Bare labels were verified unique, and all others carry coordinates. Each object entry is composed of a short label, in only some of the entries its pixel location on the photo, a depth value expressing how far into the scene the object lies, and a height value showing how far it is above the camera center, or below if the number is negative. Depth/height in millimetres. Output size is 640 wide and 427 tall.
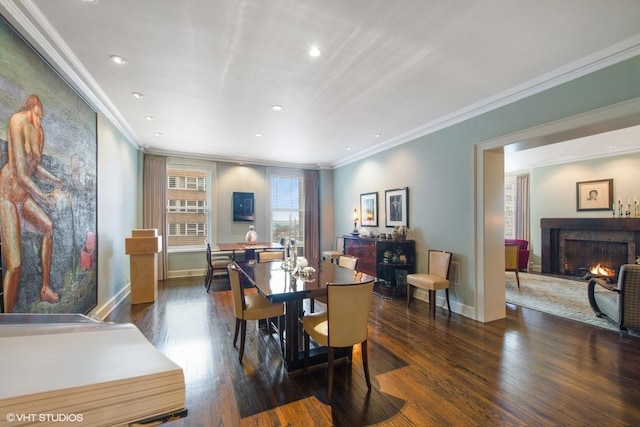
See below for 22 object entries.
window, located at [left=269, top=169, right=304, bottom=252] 7074 +310
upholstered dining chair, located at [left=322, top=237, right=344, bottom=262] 6226 -895
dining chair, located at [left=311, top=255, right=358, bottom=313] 3371 -627
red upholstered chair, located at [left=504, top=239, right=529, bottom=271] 6043 -978
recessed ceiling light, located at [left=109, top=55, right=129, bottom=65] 2442 +1472
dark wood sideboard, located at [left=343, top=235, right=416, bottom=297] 4555 -817
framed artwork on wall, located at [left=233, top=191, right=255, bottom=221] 6578 +217
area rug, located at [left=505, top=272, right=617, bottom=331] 3657 -1413
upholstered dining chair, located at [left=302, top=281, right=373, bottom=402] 2018 -823
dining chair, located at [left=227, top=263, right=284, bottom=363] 2535 -917
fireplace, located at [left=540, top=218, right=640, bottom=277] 5509 -655
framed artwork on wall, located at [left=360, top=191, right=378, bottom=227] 5534 +132
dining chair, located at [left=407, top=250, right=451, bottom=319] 3645 -910
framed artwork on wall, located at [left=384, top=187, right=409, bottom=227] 4734 +154
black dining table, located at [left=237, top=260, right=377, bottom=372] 2175 -633
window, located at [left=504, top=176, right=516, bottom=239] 7578 +230
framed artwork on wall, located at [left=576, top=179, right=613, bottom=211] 5910 +453
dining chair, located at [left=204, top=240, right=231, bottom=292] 5038 -969
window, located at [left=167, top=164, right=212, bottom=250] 6176 +234
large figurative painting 1869 +260
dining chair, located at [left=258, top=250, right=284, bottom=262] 4215 -664
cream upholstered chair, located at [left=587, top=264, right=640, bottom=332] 2938 -973
